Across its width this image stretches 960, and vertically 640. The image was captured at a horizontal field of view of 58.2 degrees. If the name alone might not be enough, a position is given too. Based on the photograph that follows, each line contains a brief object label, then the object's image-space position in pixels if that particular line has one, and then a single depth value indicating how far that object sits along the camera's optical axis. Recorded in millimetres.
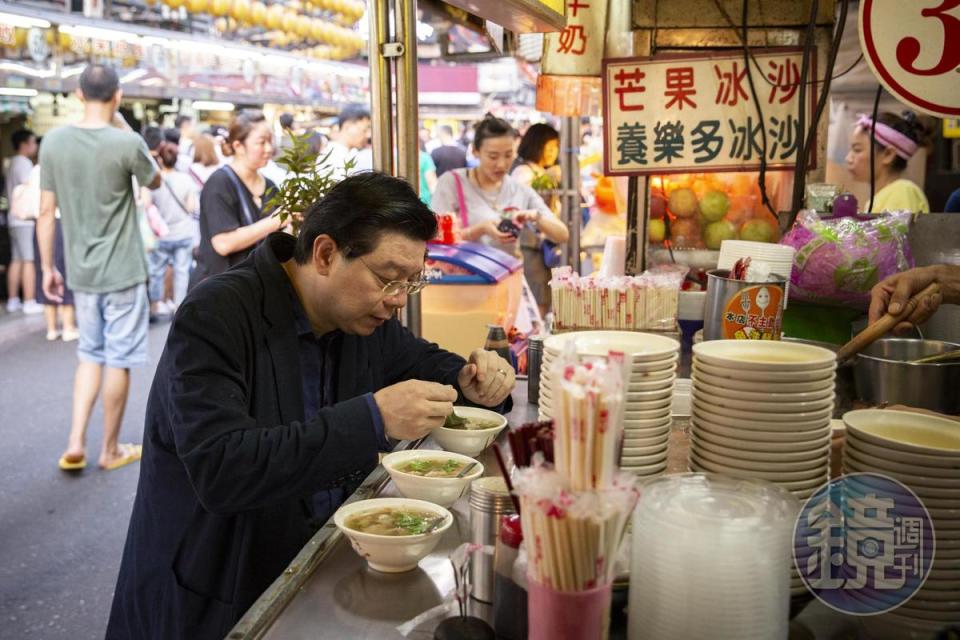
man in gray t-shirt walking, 4910
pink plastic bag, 2787
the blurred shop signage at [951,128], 7285
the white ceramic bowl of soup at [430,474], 1871
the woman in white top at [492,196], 5477
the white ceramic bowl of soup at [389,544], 1542
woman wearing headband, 5035
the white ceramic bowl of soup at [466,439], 2199
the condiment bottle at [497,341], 2955
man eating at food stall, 1798
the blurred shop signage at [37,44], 9148
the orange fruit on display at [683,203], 4000
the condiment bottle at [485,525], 1433
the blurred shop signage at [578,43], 4117
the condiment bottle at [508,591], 1313
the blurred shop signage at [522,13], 2385
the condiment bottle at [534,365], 2693
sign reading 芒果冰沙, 3705
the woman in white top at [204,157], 9488
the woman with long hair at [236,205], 4578
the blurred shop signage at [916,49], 2471
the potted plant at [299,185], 3145
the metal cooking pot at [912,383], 1984
